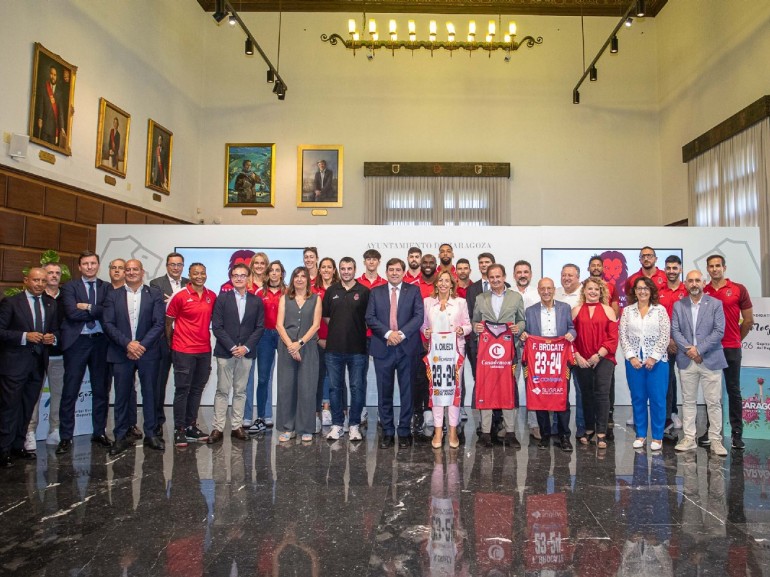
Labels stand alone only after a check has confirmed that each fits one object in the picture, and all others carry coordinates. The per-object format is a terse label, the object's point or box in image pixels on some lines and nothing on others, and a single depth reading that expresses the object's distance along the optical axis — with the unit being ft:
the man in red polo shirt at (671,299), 16.31
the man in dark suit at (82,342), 14.79
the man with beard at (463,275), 17.98
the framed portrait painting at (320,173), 36.99
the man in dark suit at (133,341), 14.89
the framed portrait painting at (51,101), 21.04
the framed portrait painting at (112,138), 25.71
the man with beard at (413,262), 19.27
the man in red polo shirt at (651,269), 17.19
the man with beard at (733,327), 15.84
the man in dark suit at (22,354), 13.76
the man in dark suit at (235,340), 15.65
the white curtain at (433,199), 36.86
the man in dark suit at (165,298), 15.99
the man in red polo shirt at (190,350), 15.35
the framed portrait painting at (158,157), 30.37
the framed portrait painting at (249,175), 37.09
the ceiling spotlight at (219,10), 22.88
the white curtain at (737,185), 25.14
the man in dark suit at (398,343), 15.20
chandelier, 29.45
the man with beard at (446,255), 18.84
